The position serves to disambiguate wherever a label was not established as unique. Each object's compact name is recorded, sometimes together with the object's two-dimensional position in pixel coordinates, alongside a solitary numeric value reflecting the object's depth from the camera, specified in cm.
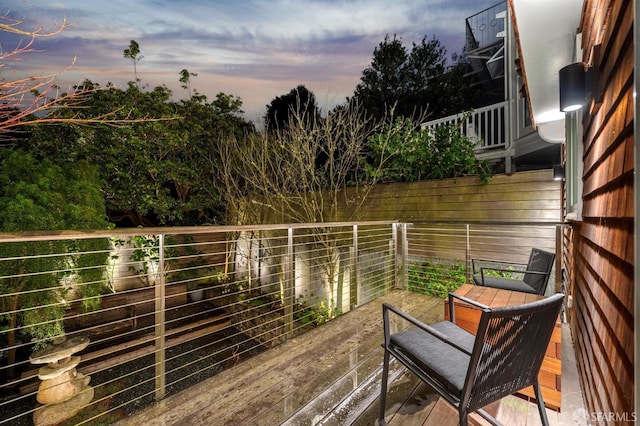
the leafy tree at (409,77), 884
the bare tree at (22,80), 197
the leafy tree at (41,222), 442
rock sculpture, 368
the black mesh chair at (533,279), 271
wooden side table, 173
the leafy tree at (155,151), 634
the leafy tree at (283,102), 1091
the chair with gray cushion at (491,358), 115
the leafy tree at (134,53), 694
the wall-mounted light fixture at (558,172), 346
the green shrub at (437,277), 432
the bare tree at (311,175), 535
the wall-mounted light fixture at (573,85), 160
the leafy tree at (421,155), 467
